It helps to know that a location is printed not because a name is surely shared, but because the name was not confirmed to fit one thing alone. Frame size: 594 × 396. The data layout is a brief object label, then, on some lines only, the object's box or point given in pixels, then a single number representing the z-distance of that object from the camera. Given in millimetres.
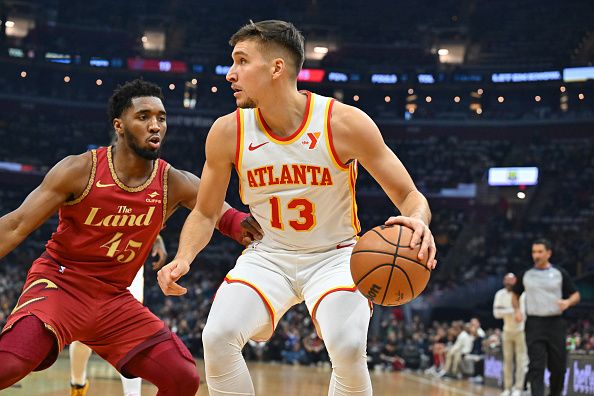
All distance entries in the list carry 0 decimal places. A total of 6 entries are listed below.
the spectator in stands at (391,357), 20812
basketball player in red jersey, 4598
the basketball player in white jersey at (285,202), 4234
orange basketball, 3900
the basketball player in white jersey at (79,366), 7246
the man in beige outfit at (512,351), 12109
